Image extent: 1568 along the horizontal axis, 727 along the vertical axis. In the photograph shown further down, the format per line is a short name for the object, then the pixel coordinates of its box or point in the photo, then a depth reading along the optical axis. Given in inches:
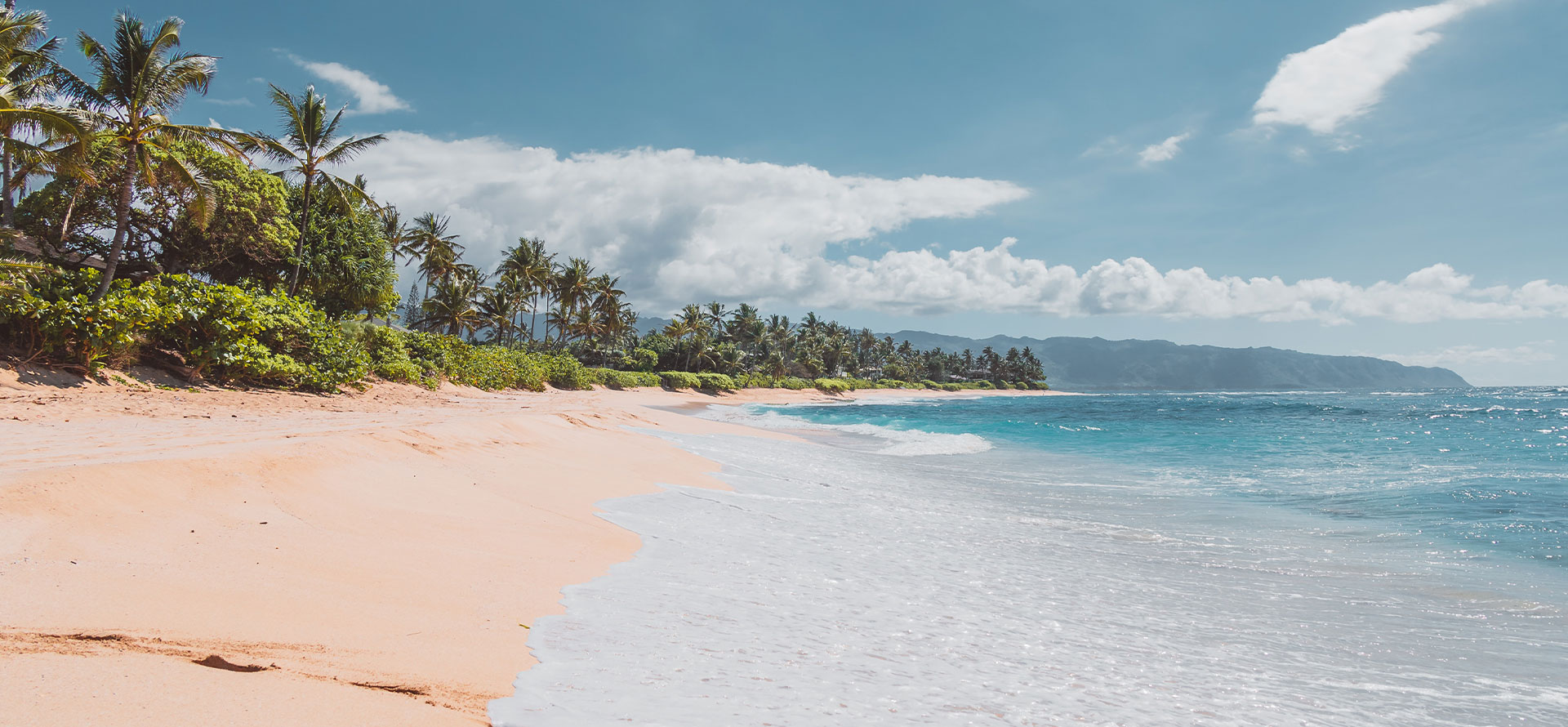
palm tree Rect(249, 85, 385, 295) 935.0
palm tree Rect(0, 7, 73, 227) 467.4
